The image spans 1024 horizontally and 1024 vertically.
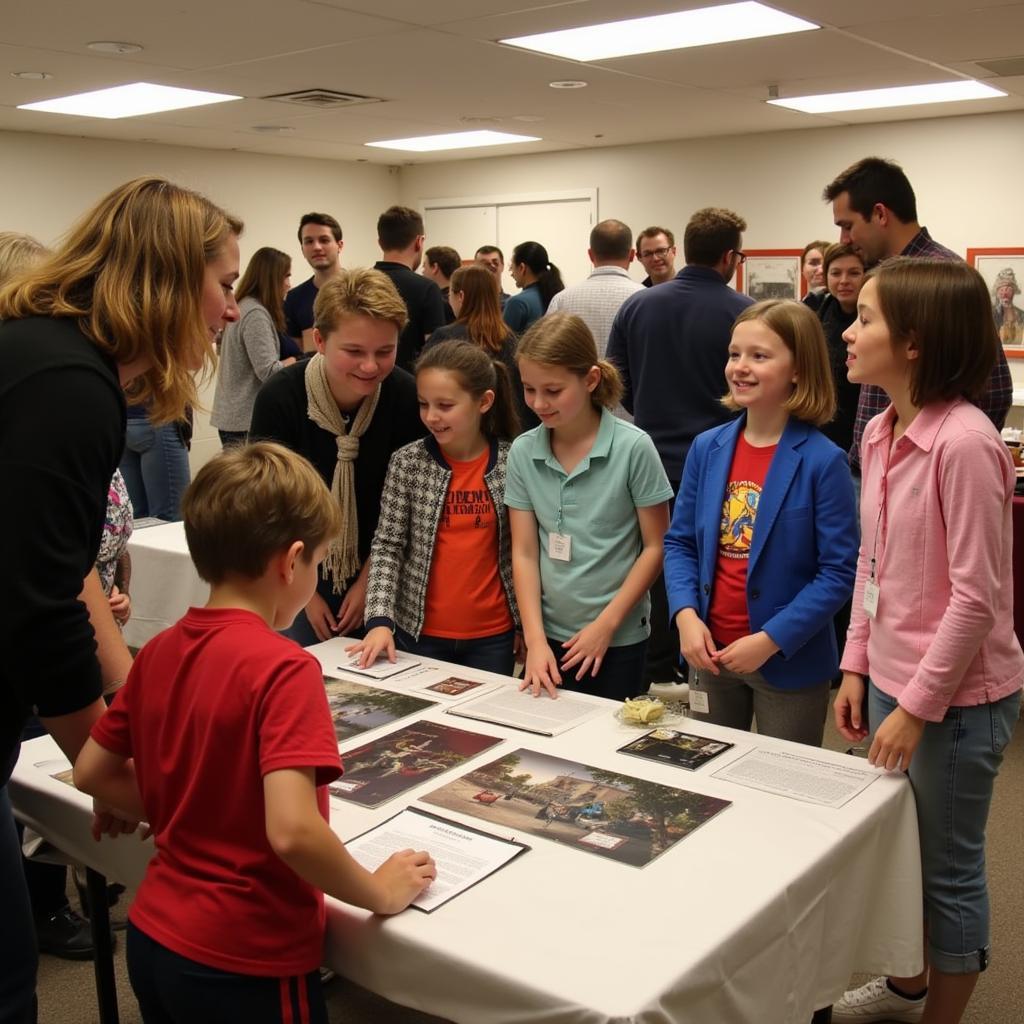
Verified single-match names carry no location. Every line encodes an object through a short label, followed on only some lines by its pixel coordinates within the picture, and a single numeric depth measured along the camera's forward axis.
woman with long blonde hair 1.17
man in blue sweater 3.75
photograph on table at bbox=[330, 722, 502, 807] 1.64
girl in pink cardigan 1.62
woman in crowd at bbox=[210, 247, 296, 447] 4.91
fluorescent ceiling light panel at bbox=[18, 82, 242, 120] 5.96
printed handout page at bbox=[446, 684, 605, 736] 1.89
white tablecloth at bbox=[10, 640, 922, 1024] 1.18
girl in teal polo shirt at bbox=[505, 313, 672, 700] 2.25
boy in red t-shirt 1.19
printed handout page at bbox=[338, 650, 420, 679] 2.18
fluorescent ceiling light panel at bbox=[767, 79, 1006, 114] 5.89
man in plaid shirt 3.03
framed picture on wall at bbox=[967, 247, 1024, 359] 6.85
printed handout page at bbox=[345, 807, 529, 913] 1.36
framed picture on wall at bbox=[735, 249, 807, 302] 7.83
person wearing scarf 2.27
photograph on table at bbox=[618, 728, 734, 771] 1.73
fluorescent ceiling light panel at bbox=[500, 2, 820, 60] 4.21
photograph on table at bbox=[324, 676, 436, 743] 1.90
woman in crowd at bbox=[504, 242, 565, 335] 5.51
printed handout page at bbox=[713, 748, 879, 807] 1.59
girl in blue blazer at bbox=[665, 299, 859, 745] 2.02
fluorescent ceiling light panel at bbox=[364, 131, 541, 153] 8.01
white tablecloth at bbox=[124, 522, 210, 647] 3.55
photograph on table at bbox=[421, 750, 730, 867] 1.46
